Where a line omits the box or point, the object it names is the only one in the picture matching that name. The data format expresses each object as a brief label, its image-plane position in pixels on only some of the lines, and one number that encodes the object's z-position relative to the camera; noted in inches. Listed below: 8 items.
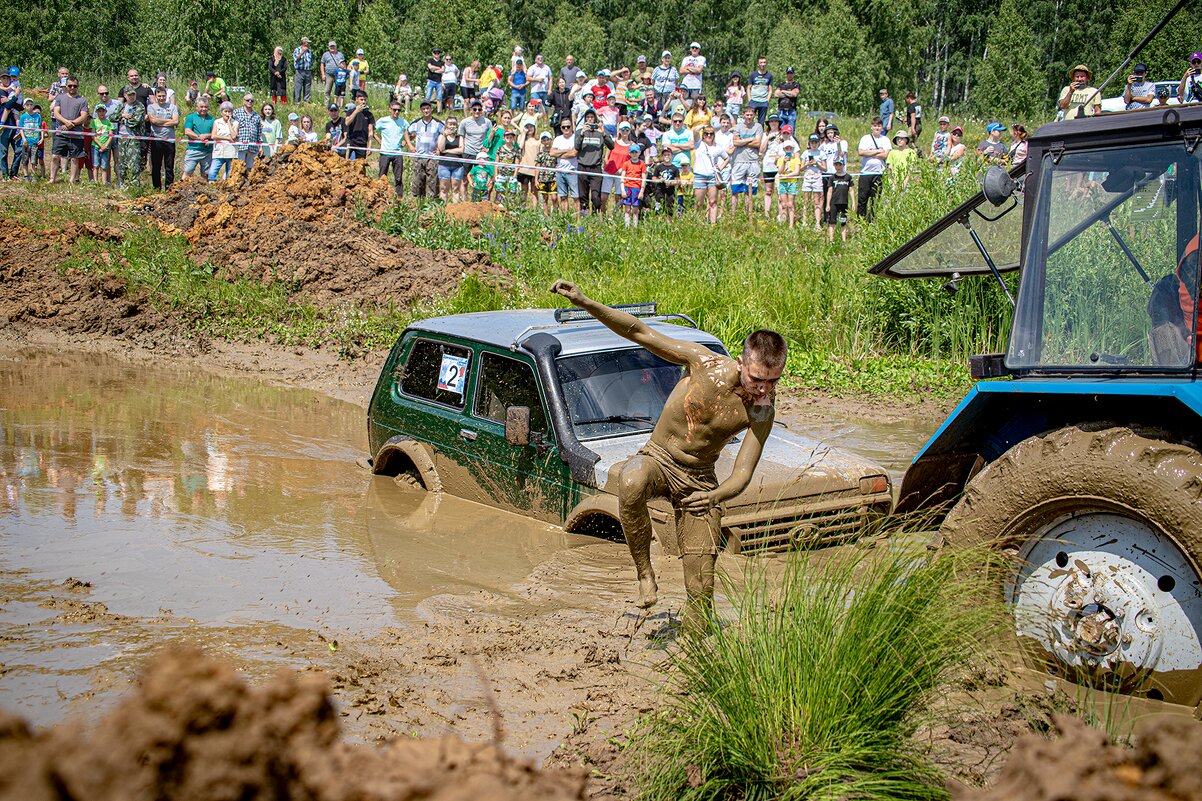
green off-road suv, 284.4
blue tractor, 182.4
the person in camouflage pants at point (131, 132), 867.4
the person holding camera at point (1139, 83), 555.9
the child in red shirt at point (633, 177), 773.3
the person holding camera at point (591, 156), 781.9
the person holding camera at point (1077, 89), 493.6
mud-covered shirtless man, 227.5
